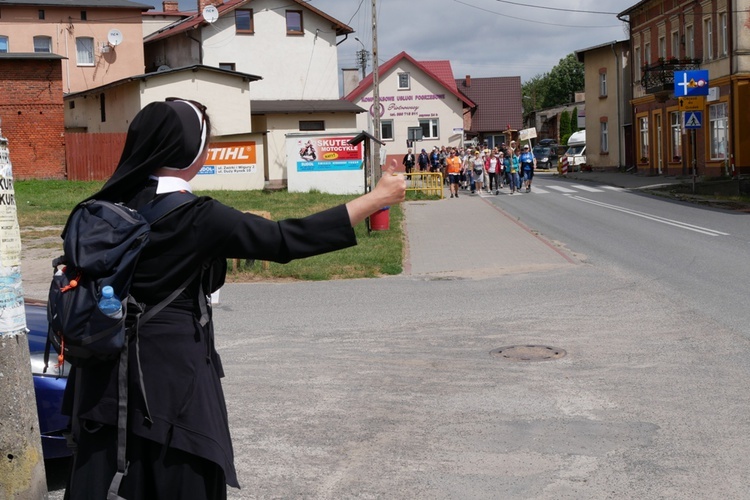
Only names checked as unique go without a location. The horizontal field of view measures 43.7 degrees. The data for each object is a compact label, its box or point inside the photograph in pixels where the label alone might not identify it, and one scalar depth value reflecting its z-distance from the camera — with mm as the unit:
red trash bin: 19595
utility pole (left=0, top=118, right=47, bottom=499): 3824
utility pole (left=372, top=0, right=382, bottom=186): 34031
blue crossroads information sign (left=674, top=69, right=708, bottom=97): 34031
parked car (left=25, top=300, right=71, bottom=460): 5410
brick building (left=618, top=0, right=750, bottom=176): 37656
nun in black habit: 2924
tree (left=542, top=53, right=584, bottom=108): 134250
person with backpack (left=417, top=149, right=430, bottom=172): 47969
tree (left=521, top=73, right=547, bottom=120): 146125
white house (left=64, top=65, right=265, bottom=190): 36312
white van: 65738
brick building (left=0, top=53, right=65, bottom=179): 35438
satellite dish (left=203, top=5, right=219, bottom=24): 44844
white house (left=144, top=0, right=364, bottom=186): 47969
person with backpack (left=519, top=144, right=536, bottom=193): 37656
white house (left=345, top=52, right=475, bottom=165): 66625
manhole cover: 8633
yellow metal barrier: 35812
